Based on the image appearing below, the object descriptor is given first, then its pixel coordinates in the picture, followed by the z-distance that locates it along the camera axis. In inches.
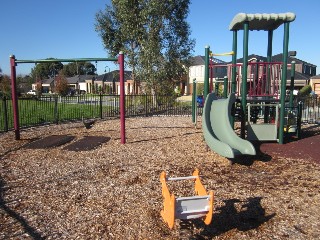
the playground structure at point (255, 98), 246.5
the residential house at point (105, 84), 2329.5
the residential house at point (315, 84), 1409.9
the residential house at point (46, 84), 3280.0
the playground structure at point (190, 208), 117.4
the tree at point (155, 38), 767.1
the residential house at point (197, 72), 2001.7
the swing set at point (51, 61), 301.1
